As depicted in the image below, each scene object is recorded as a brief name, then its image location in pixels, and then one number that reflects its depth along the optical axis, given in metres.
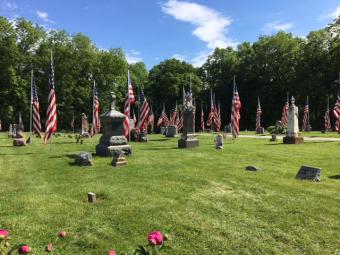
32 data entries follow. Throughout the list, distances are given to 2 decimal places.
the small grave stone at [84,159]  12.90
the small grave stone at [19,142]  21.22
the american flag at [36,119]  23.48
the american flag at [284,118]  39.29
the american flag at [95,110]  25.88
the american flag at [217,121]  38.87
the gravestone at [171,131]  31.63
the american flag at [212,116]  38.51
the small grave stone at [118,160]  12.84
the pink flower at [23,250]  3.12
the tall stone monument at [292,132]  22.67
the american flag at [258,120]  41.41
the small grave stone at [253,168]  11.85
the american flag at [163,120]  44.58
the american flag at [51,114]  16.05
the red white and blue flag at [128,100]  18.60
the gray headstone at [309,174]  10.32
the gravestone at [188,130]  20.34
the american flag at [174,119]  41.99
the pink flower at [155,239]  3.31
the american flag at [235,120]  21.92
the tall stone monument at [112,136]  15.78
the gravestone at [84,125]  35.00
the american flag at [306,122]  44.18
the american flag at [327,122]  41.72
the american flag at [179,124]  44.47
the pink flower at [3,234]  3.13
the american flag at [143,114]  22.31
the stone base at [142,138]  25.20
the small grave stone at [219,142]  19.19
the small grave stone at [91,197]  8.18
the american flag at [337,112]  24.27
